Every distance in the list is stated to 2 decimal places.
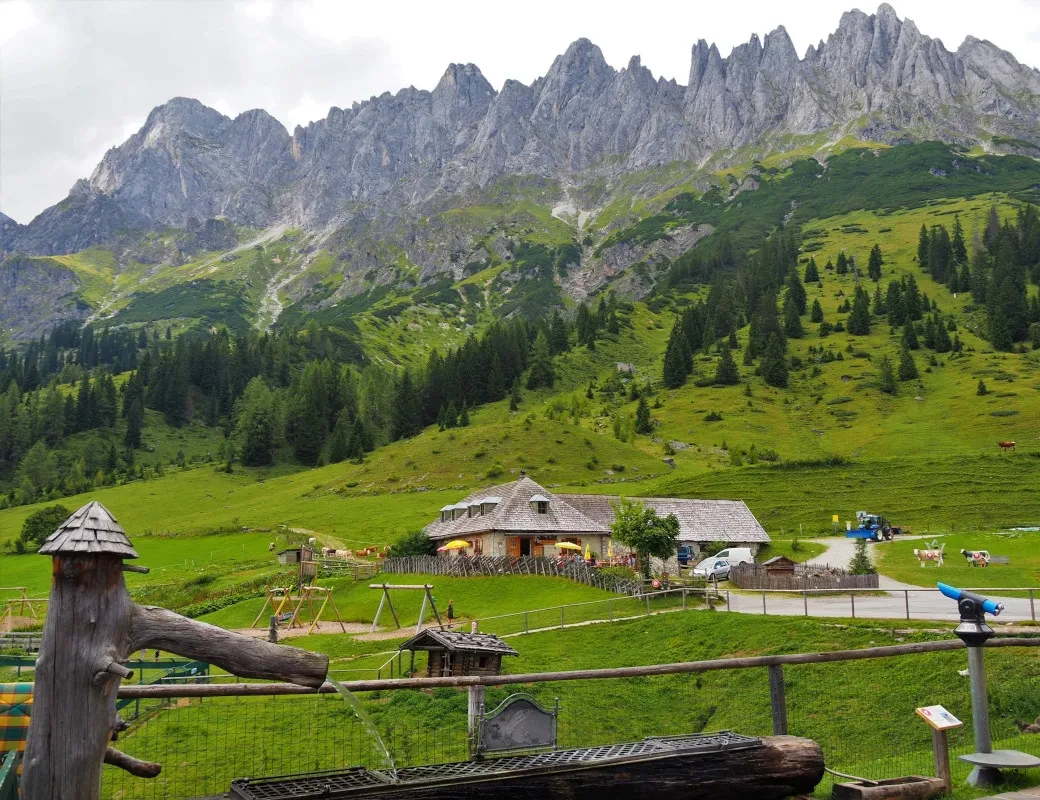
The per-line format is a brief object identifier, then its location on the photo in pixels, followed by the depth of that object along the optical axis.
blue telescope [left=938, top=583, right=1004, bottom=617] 11.05
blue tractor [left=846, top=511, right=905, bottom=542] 69.38
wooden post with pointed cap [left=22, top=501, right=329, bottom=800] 6.84
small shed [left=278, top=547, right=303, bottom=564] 58.09
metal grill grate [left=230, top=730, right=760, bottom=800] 8.62
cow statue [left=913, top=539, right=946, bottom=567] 54.66
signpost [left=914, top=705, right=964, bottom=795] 10.73
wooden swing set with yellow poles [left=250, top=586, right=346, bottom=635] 42.38
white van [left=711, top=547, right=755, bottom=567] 59.69
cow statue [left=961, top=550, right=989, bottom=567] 50.62
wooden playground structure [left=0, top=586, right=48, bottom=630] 48.75
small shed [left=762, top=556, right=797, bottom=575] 52.02
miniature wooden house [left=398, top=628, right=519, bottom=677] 19.72
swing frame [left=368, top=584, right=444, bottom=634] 35.83
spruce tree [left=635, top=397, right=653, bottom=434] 127.06
